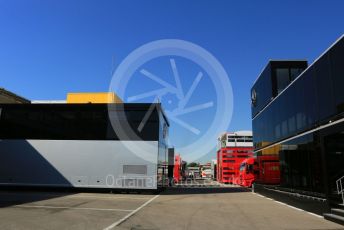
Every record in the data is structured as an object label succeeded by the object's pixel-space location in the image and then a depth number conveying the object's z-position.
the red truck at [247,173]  32.45
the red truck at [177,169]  46.66
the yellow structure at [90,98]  40.42
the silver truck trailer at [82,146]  23.36
